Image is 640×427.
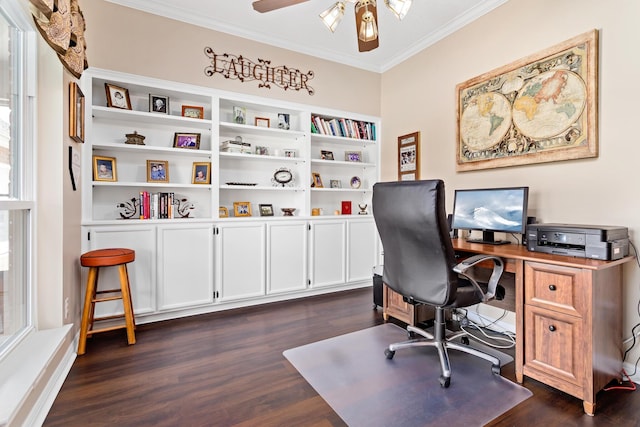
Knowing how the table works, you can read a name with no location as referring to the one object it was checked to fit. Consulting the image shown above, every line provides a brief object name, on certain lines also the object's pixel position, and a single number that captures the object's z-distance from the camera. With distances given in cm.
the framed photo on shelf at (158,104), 279
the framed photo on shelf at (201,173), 296
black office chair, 165
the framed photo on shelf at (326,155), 373
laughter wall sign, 297
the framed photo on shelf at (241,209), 322
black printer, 158
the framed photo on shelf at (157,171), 279
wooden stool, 209
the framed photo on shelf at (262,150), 330
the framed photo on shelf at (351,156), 386
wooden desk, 151
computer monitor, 217
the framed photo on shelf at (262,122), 332
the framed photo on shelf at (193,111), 292
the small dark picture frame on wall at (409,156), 335
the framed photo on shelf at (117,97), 258
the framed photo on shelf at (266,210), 334
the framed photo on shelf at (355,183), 391
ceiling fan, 176
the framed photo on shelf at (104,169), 254
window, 157
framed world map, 200
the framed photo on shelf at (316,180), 360
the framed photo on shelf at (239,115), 313
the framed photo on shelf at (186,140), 290
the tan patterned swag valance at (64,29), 139
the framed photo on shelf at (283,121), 339
